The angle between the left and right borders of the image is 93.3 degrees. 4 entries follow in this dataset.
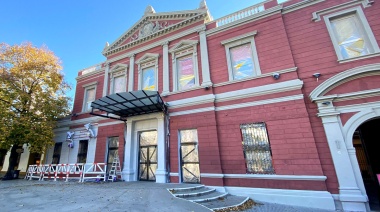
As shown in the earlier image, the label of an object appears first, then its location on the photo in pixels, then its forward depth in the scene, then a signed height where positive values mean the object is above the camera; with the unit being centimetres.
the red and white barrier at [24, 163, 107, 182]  999 -38
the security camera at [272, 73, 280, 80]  779 +319
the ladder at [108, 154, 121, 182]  968 -52
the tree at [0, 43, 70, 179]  1113 +453
